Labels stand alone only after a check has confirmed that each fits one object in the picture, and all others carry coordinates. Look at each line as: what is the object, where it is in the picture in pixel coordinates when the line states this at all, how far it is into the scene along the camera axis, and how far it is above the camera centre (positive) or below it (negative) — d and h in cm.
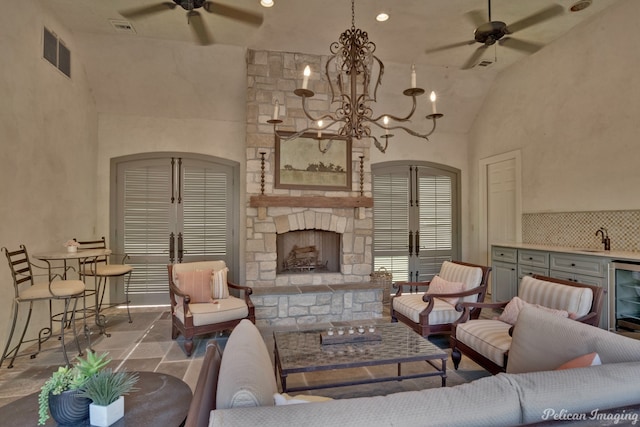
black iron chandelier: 284 +122
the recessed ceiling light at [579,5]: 373 +241
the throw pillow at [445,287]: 385 -75
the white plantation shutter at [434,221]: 666 +3
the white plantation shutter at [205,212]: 567 +18
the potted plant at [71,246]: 363 -24
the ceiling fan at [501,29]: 351 +206
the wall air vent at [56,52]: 397 +208
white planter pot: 150 -84
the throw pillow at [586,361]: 151 -62
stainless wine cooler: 357 -81
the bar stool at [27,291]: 314 -64
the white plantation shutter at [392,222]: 646 +1
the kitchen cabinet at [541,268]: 371 -57
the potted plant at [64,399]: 150 -78
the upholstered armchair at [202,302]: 354 -90
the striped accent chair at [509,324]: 266 -89
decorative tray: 275 -93
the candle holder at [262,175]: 502 +69
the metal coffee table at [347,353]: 238 -97
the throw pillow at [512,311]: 305 -80
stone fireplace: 476 +6
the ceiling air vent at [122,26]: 428 +253
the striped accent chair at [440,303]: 359 -91
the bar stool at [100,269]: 422 -60
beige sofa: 103 -59
